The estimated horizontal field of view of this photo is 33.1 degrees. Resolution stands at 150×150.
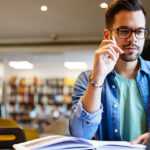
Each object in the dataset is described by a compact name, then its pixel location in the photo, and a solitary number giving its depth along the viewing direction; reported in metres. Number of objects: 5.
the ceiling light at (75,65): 9.22
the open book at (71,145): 0.72
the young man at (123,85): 0.94
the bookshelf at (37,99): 9.62
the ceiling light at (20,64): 9.65
